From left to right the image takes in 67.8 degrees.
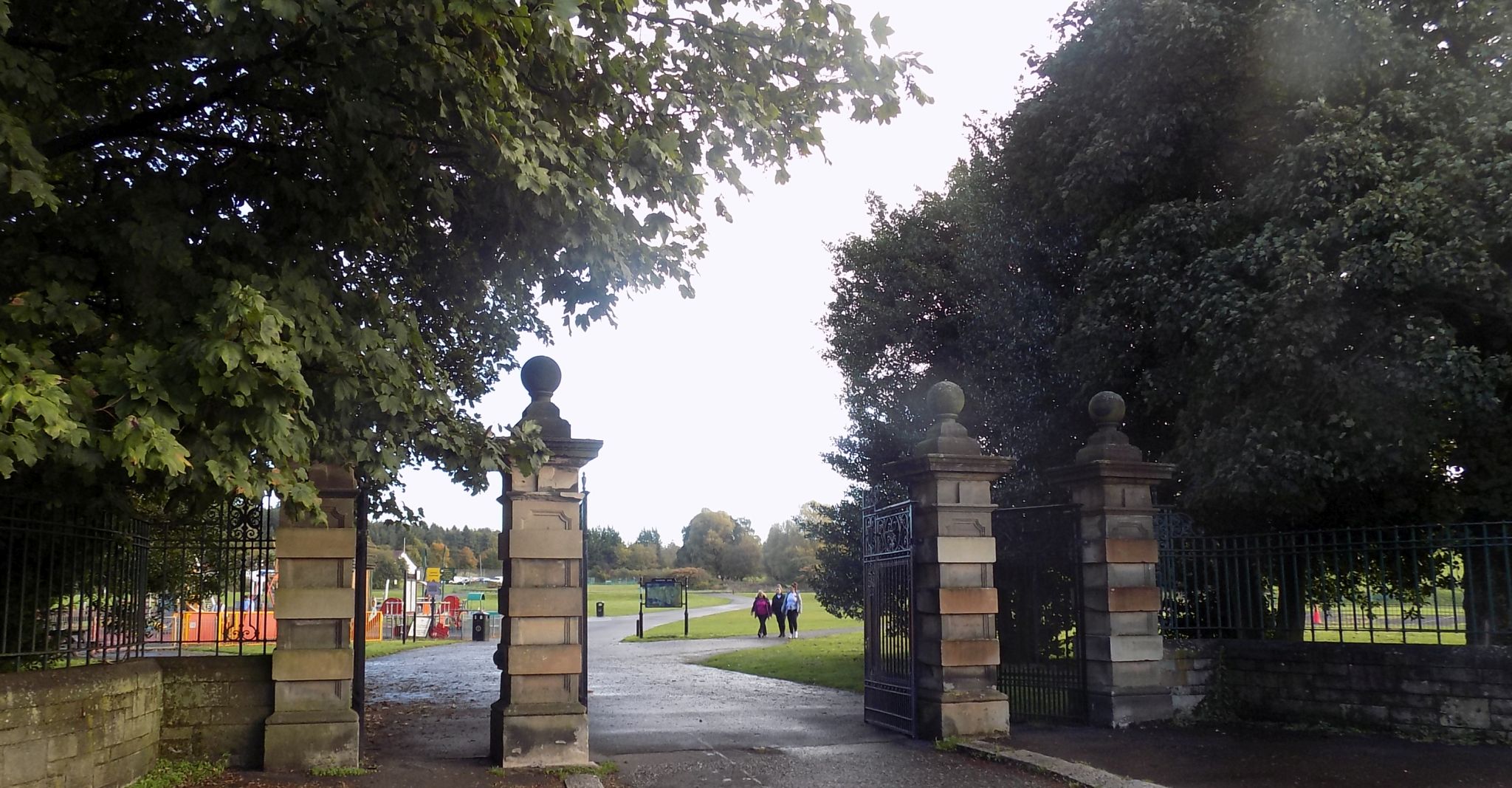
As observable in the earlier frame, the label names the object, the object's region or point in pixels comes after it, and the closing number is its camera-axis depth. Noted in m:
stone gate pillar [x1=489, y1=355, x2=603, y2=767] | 9.48
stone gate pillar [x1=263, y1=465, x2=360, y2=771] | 9.21
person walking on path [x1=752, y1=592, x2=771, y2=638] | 35.38
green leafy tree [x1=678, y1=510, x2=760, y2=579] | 118.88
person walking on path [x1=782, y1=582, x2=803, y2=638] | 33.59
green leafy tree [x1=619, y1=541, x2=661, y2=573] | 128.25
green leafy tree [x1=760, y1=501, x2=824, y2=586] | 86.06
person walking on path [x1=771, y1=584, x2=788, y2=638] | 33.69
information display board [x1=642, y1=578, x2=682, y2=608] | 47.38
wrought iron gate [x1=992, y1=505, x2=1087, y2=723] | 11.66
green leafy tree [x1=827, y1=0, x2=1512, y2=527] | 11.04
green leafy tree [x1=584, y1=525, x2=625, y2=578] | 114.94
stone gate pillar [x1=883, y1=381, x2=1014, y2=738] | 10.55
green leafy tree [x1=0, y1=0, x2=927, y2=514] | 6.04
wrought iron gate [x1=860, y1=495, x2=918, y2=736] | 11.12
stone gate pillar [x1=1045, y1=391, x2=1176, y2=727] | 11.12
